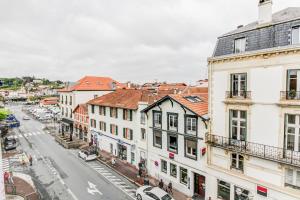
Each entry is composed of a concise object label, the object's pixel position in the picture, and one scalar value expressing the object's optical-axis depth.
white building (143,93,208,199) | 21.06
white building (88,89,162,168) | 28.80
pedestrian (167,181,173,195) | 22.89
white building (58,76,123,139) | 50.75
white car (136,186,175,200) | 19.55
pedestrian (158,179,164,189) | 23.63
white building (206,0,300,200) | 14.67
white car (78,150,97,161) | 33.00
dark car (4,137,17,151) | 39.94
